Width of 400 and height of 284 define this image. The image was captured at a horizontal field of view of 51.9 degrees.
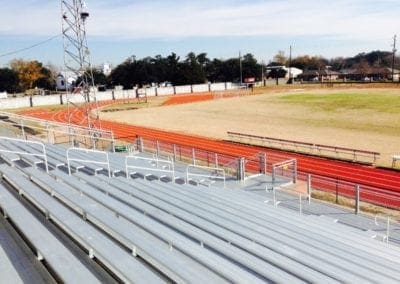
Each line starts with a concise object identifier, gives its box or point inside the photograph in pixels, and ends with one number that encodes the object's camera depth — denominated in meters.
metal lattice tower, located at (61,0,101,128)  26.25
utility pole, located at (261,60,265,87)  116.31
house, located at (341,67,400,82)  127.94
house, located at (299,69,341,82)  130.75
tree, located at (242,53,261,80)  119.81
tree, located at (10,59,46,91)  108.00
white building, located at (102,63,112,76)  158.62
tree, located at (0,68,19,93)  100.12
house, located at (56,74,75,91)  116.62
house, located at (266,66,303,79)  141.88
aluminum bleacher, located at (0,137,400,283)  5.23
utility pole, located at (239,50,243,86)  116.25
